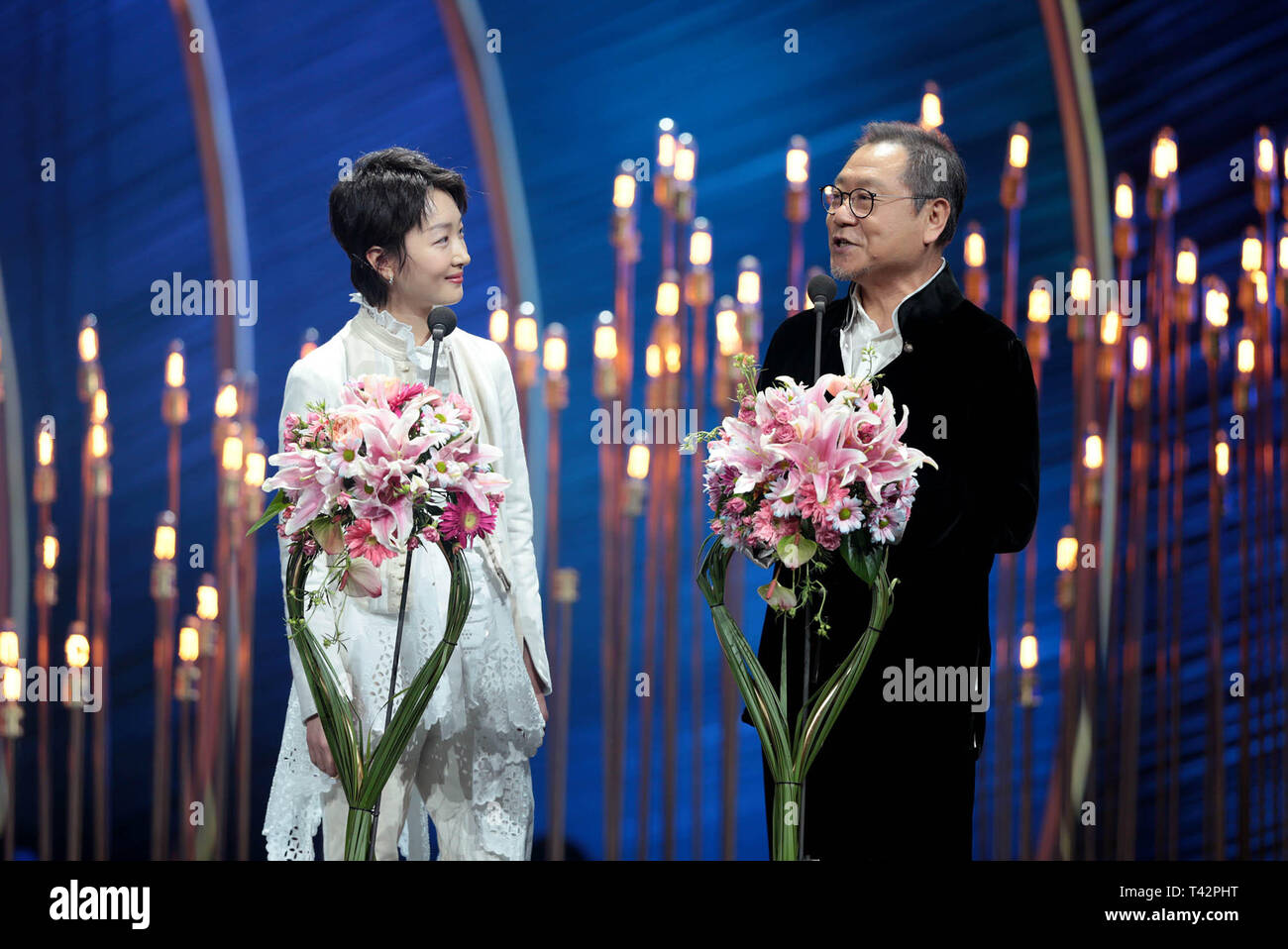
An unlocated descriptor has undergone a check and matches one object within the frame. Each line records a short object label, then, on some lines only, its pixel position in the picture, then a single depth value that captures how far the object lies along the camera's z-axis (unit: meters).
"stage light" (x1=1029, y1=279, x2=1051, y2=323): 4.07
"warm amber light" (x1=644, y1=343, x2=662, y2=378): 4.11
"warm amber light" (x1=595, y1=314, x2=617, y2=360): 4.11
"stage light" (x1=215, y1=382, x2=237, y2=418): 4.04
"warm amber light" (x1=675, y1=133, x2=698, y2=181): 4.08
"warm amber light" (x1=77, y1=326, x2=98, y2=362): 4.08
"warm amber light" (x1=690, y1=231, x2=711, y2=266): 4.09
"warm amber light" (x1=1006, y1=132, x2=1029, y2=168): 4.09
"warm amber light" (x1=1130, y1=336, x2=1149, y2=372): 4.07
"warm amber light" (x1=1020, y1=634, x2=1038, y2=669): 4.07
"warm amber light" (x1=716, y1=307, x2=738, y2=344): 4.10
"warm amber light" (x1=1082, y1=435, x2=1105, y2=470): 4.07
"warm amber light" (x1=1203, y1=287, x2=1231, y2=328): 4.07
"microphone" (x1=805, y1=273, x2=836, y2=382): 2.80
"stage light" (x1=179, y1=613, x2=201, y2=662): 4.05
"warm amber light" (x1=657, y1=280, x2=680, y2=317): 4.11
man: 3.11
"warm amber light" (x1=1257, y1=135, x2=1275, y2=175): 4.04
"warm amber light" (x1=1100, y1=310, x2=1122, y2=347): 4.07
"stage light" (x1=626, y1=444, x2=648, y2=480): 4.10
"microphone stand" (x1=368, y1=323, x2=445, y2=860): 2.72
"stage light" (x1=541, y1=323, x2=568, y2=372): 4.07
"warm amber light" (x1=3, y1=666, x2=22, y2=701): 4.05
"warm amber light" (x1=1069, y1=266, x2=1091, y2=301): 4.07
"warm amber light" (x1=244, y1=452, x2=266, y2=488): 4.02
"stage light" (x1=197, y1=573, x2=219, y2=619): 4.04
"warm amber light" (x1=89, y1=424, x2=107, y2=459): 4.07
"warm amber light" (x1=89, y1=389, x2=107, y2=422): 4.07
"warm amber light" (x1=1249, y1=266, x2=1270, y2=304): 4.07
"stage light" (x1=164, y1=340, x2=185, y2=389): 4.06
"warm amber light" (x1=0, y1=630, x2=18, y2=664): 4.05
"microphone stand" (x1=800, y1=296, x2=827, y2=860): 2.64
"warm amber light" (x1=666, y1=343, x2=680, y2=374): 4.11
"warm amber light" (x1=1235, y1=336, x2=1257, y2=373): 4.08
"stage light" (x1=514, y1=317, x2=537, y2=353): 4.08
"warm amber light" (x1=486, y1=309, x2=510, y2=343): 4.09
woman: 3.23
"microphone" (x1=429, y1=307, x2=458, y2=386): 2.95
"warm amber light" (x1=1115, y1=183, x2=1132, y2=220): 4.07
